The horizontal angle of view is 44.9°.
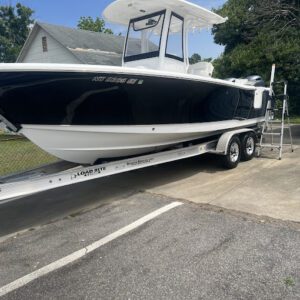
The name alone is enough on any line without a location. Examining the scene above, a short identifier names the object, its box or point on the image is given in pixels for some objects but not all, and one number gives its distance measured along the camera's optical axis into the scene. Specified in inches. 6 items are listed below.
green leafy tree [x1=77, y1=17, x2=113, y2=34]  1425.9
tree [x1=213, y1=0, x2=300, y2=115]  466.0
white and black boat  169.2
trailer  168.4
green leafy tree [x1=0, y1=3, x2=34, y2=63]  1720.0
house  706.2
